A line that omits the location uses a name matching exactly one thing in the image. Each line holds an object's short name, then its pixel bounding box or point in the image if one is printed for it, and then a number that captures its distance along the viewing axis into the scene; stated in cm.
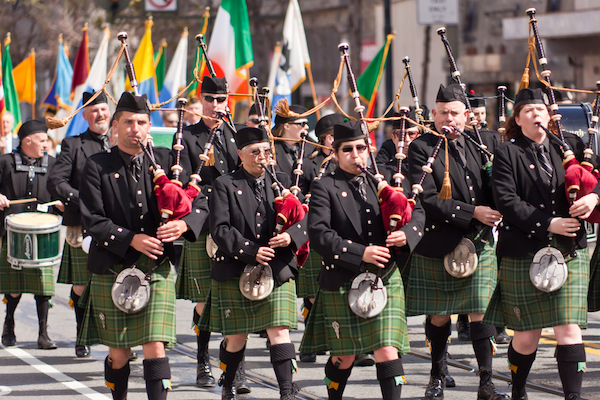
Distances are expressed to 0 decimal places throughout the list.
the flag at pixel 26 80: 2844
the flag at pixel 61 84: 2870
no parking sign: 3772
